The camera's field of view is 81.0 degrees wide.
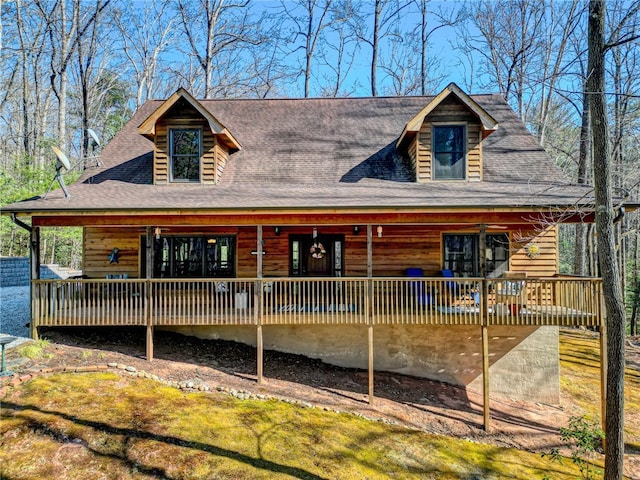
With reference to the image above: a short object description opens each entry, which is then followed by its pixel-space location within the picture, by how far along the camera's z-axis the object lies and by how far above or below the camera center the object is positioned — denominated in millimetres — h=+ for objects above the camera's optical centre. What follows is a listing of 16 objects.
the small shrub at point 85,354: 8573 -2629
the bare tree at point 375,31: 22969 +13443
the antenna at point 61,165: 9109 +1896
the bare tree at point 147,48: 23375 +12336
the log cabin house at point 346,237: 8898 +82
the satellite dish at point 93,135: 10352 +2943
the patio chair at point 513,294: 8766 -1346
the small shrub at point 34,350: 8305 -2460
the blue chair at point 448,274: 10844 -1038
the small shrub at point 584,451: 6921 -4439
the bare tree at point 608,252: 6277 -253
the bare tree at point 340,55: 24359 +12982
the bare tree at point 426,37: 23734 +13313
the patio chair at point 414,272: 10898 -975
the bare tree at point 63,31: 20141 +11508
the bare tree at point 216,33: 20875 +12207
